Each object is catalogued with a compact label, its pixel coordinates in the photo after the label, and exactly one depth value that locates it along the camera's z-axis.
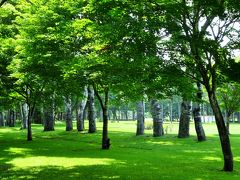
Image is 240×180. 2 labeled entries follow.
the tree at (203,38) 15.82
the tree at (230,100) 43.12
